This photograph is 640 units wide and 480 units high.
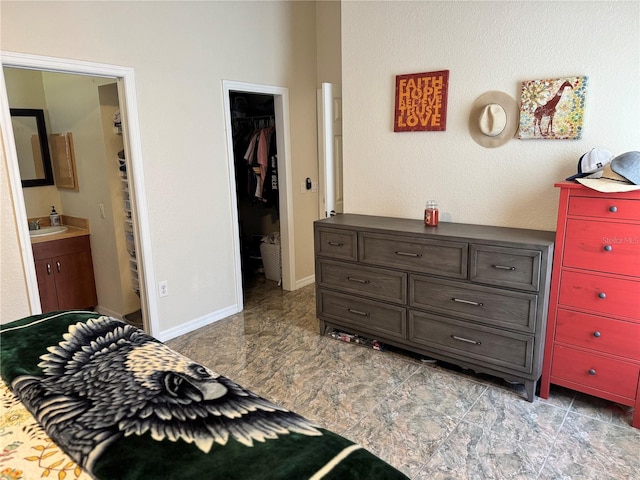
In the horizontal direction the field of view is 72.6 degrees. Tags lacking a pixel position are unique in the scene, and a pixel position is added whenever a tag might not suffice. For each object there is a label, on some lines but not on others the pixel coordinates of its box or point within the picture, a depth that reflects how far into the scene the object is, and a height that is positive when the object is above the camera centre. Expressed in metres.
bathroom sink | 3.72 -0.56
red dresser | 2.20 -0.74
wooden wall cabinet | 3.91 +0.05
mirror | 3.89 +0.19
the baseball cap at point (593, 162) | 2.36 -0.04
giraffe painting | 2.54 +0.28
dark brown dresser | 2.49 -0.83
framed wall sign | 3.07 +0.41
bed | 0.97 -0.65
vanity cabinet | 3.66 -0.93
